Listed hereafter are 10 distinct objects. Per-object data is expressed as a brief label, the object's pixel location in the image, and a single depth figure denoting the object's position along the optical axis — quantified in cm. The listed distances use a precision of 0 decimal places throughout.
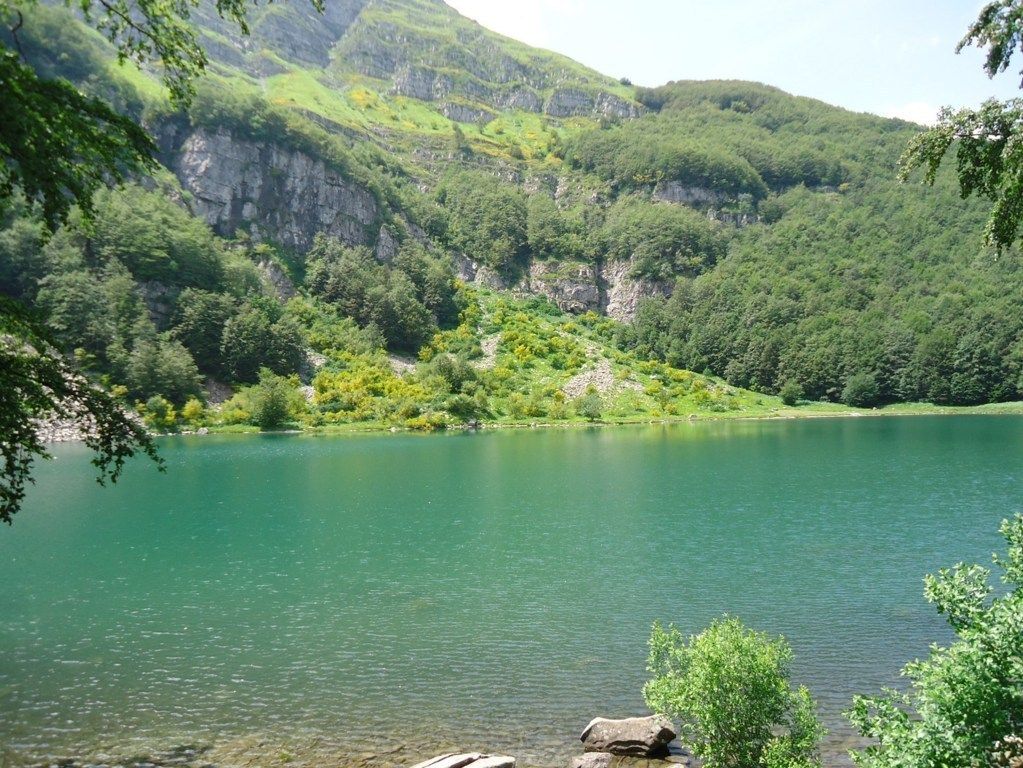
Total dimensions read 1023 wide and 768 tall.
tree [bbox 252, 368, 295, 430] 9900
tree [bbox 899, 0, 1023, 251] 1097
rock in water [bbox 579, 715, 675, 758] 1323
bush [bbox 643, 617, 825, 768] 1112
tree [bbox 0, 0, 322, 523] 927
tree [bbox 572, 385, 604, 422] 11831
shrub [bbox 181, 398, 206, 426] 9469
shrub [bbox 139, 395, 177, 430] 9019
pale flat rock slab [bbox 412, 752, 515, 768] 1193
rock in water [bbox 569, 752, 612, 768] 1273
